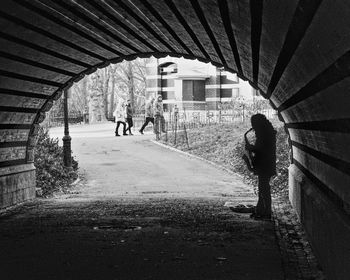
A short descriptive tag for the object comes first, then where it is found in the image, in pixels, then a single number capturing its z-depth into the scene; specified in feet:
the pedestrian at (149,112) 103.24
